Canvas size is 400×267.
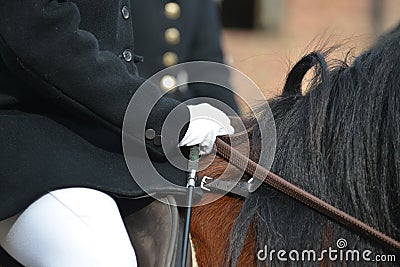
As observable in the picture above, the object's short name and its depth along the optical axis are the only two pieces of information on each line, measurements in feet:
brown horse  17.81
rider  17.54
